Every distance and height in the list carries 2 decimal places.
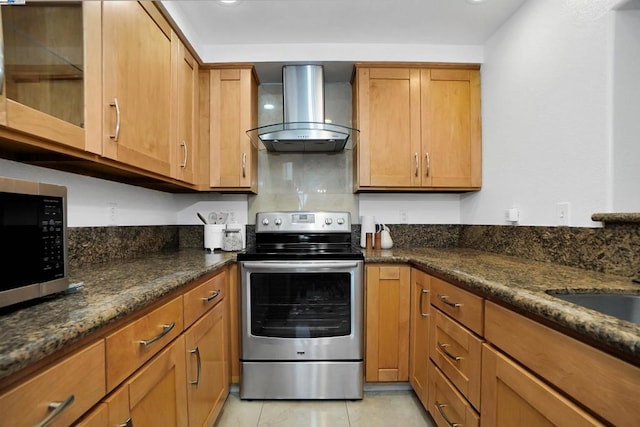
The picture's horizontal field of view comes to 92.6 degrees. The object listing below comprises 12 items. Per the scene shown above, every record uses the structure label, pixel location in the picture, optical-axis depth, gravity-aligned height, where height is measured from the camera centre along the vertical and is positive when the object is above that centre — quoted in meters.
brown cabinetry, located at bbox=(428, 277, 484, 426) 1.18 -0.63
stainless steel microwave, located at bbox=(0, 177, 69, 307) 0.72 -0.07
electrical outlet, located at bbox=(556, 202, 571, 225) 1.45 +0.00
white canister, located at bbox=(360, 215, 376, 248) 2.36 -0.10
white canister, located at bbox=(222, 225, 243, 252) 2.17 -0.18
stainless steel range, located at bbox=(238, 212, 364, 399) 1.85 -0.69
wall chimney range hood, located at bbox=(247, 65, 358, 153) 2.13 +0.76
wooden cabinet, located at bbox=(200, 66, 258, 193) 2.21 +0.64
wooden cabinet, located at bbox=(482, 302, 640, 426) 0.62 -0.40
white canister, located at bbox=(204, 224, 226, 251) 2.18 -0.16
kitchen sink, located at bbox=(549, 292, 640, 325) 0.97 -0.29
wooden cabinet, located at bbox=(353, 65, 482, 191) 2.23 +0.61
